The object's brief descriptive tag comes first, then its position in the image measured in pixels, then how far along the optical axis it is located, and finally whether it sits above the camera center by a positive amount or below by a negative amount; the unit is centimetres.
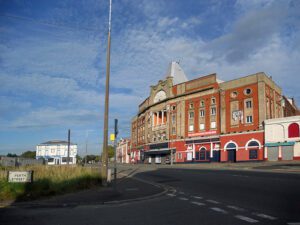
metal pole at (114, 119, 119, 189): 1193 +60
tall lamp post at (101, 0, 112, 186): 1218 -11
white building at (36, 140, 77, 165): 7265 -320
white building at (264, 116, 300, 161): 3530 +62
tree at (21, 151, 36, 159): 10161 -589
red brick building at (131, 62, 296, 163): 4035 +488
